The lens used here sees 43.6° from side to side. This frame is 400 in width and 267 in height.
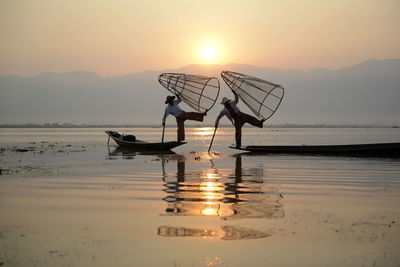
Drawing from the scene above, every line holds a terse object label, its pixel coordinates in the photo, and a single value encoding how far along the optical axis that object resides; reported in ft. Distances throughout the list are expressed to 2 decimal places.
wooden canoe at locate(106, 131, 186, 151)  98.48
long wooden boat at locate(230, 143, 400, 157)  85.05
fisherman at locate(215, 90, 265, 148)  94.79
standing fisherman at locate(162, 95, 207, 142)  99.19
